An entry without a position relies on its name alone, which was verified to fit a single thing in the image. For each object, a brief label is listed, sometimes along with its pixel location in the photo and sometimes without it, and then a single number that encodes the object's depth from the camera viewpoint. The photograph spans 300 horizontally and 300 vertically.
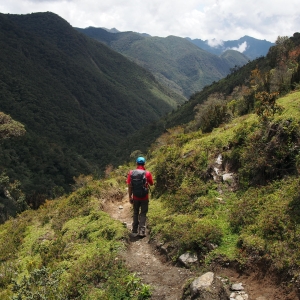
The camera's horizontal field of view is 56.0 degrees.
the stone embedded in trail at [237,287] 4.94
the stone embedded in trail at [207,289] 4.70
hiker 7.52
